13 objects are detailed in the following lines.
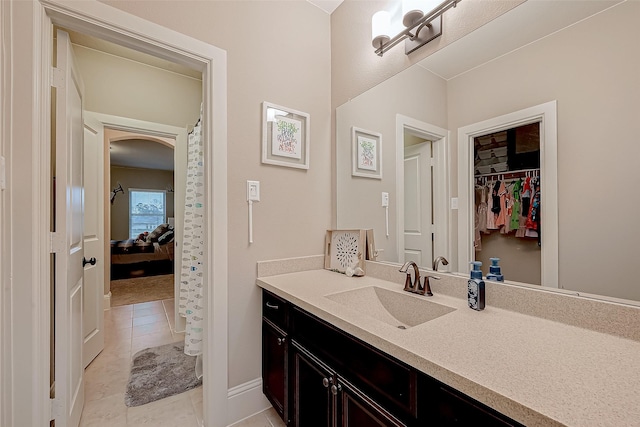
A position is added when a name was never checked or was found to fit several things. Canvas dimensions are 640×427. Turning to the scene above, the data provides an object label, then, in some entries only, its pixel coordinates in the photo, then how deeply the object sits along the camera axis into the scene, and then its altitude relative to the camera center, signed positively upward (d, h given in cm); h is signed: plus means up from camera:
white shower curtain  196 -27
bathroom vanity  56 -39
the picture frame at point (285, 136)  172 +52
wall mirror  86 +38
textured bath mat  186 -124
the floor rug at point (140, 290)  387 -120
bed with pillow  511 -83
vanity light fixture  132 +97
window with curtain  879 +16
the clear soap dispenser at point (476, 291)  107 -31
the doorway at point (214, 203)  150 +6
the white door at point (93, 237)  228 -20
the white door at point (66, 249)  132 -17
